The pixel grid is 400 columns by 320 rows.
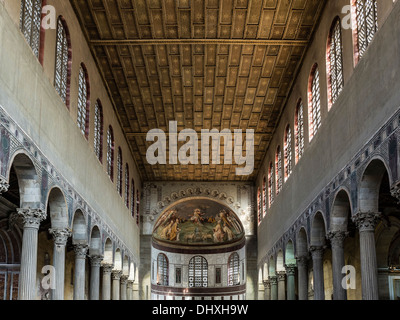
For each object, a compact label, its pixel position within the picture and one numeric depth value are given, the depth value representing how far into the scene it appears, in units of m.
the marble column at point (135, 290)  37.53
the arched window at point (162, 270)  43.84
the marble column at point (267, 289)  34.74
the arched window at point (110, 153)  27.78
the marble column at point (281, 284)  30.78
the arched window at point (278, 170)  29.47
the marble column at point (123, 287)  33.03
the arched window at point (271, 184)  32.09
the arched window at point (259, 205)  37.66
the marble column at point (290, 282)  28.43
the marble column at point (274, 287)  33.19
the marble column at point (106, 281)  27.56
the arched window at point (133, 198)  35.74
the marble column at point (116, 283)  30.41
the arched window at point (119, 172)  30.31
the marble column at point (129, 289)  34.91
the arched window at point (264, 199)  35.02
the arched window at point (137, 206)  38.03
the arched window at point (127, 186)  33.41
